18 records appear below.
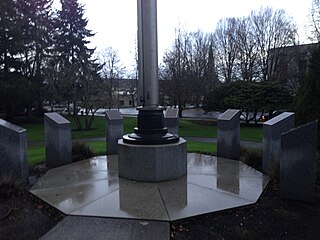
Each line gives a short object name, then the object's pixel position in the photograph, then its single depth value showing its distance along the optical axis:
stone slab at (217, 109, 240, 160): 8.68
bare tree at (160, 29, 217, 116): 25.33
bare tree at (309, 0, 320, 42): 28.87
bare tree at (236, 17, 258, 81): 40.72
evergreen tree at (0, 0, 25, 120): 25.89
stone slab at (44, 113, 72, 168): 7.96
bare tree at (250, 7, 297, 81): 39.06
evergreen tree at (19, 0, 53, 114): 28.78
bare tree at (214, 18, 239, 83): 42.62
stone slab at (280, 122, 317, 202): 5.12
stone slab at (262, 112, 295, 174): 6.95
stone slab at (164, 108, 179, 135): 10.52
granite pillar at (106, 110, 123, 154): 9.48
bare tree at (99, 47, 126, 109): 54.15
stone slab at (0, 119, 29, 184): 6.13
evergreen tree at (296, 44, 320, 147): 10.41
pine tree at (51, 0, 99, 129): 35.47
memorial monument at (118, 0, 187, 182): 6.32
